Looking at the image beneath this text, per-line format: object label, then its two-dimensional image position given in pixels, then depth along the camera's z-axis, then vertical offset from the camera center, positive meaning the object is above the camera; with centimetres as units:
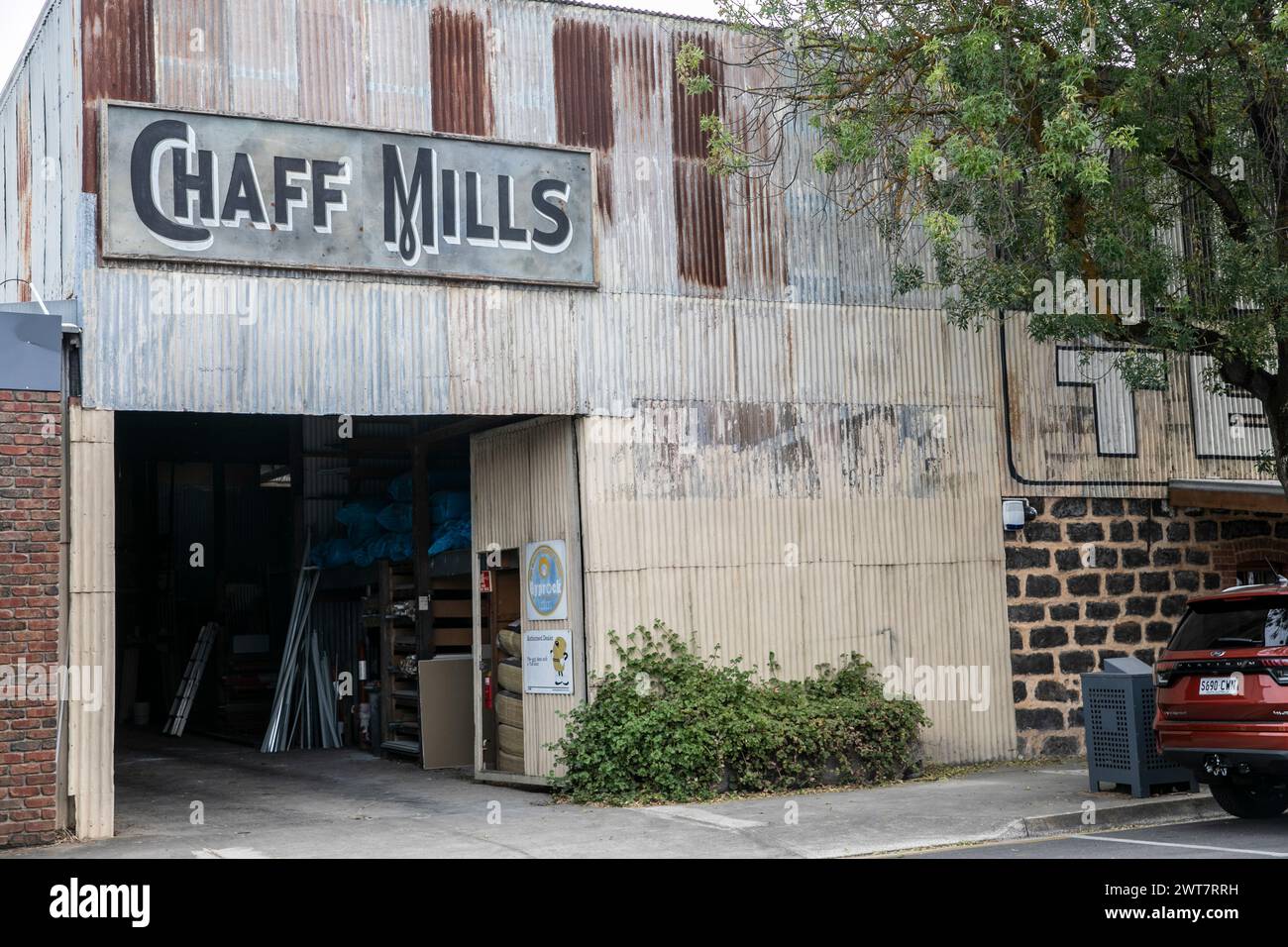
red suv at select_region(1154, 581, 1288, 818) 1044 -90
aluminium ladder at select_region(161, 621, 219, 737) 2305 -121
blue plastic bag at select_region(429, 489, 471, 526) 1734 +108
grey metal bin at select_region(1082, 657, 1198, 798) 1246 -137
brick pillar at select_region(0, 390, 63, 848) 1145 +3
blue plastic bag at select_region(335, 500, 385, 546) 1918 +106
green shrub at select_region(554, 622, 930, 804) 1334 -141
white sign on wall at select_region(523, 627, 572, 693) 1418 -70
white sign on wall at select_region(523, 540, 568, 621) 1430 +12
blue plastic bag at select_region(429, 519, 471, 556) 1701 +69
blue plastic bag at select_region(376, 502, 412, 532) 1836 +102
